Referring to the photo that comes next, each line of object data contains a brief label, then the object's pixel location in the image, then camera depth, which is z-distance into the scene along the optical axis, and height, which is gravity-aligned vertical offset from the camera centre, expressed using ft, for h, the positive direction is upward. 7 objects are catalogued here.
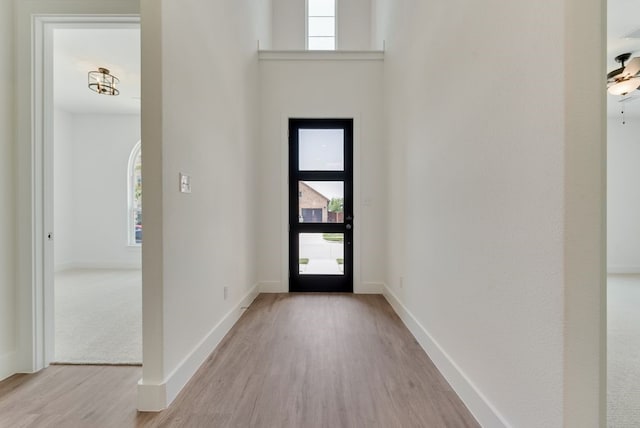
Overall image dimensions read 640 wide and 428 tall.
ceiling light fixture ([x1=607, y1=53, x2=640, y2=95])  10.23 +4.68
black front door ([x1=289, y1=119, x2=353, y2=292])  13.60 +0.66
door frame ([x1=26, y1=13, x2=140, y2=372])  6.64 +0.68
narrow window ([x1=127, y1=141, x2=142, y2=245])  20.02 +1.00
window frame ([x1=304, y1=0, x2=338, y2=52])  18.26 +11.31
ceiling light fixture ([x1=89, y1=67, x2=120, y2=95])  13.80 +6.26
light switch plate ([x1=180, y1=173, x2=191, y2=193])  6.29 +0.65
